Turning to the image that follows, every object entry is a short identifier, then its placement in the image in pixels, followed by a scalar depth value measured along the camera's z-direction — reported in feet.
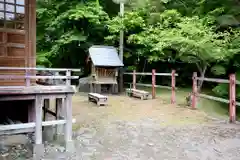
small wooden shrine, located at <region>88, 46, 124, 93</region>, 46.39
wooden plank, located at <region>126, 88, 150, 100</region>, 41.24
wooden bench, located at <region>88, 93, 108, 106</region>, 36.70
